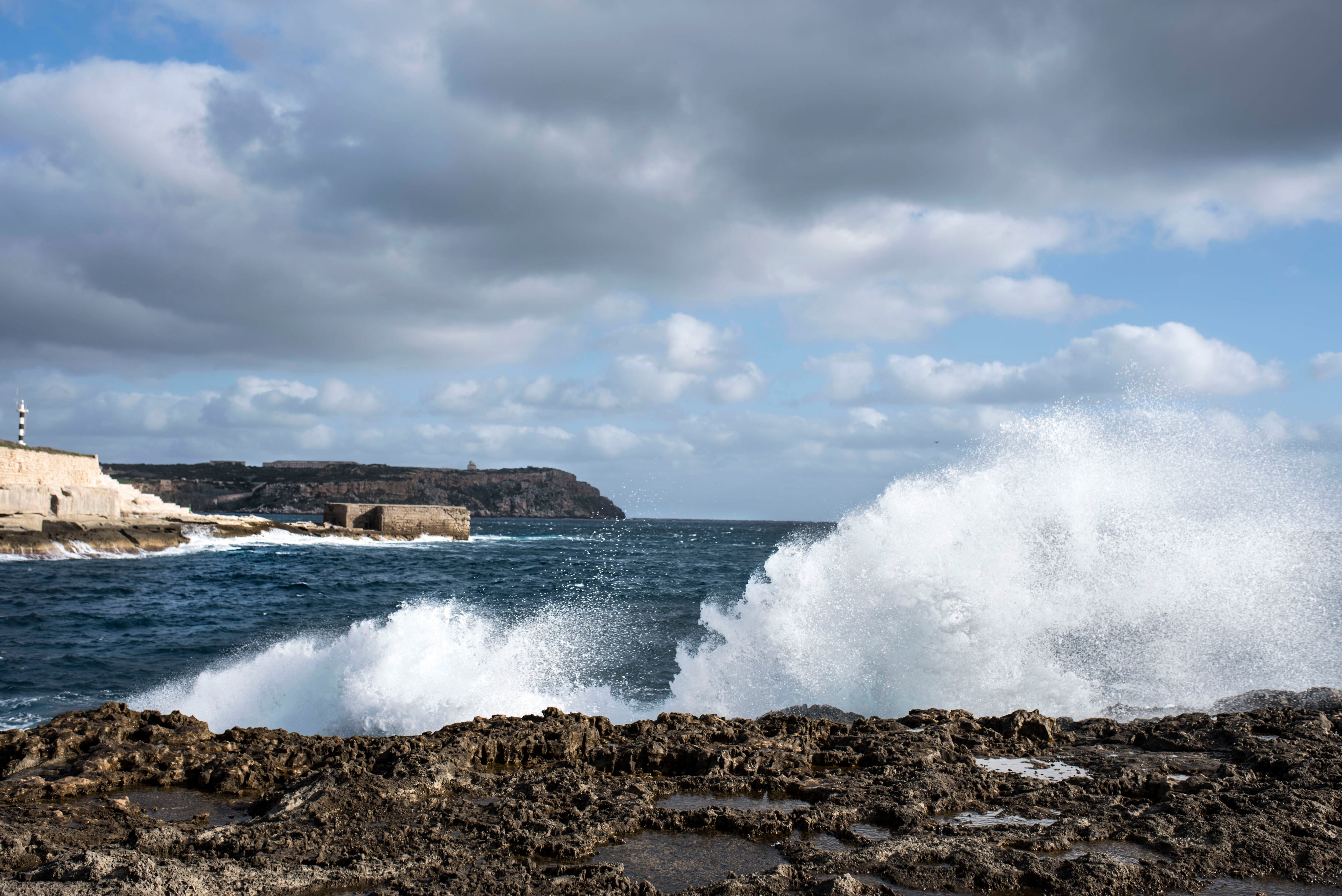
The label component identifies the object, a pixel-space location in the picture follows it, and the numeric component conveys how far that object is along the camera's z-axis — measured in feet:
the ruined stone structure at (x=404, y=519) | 193.26
